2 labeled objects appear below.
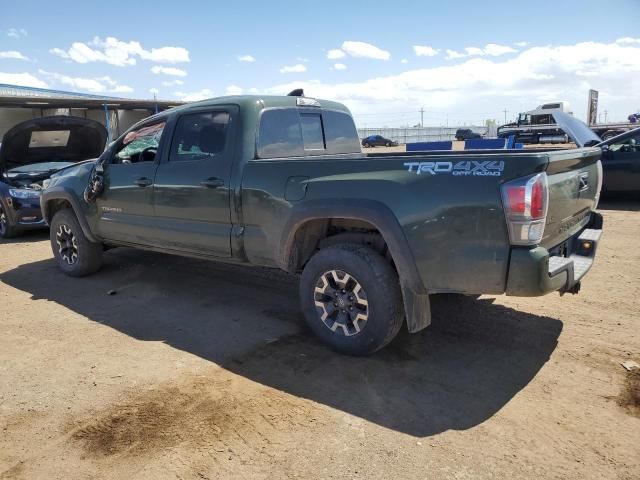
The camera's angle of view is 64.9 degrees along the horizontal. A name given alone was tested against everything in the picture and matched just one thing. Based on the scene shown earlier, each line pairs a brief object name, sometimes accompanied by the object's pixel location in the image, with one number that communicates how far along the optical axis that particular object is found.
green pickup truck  3.10
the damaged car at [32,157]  8.20
